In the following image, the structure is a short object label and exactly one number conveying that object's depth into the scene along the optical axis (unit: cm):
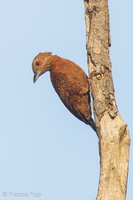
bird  1909
